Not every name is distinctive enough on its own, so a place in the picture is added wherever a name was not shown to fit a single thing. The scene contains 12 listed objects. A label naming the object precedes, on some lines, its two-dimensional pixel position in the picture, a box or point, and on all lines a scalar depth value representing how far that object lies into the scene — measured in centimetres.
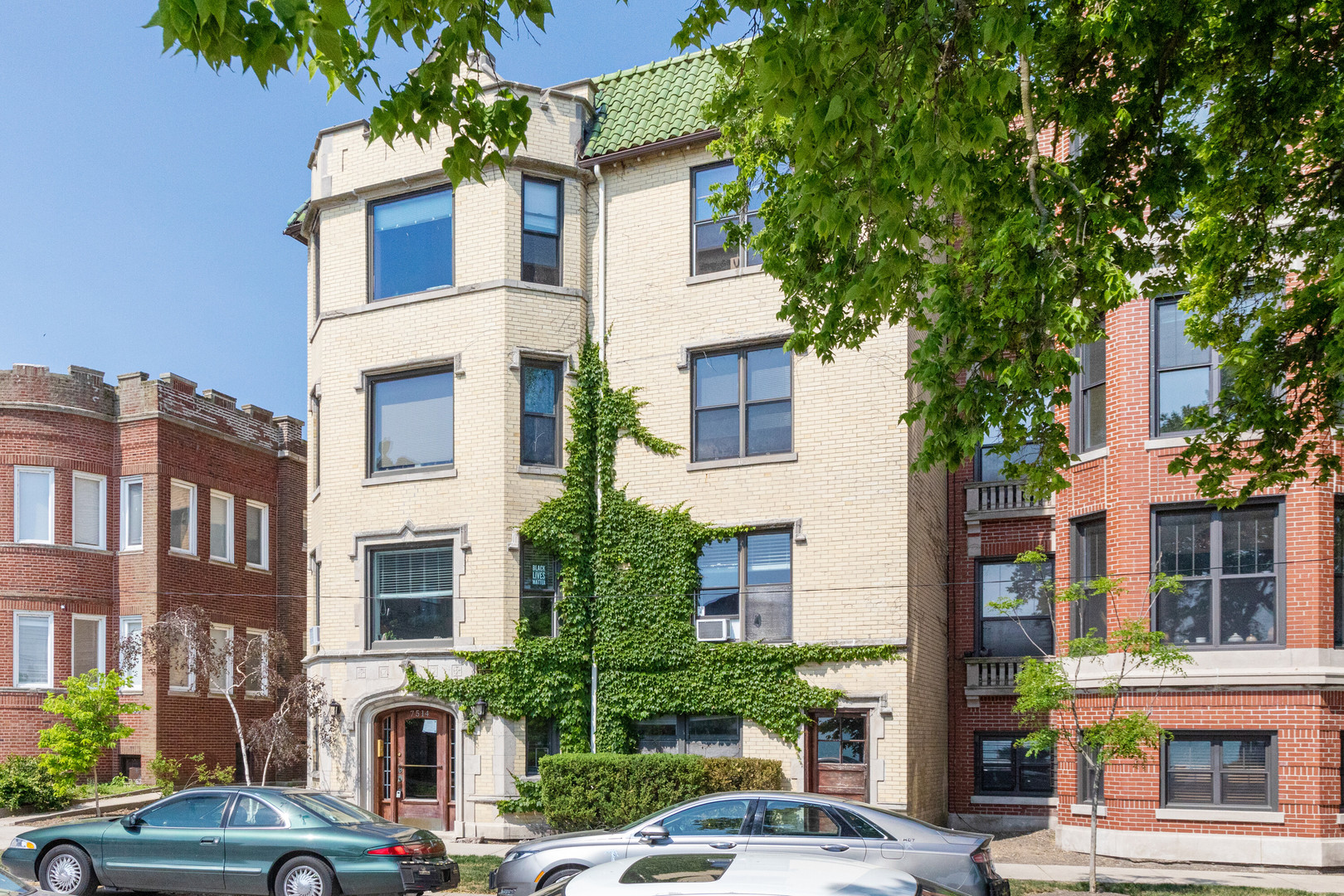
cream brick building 1977
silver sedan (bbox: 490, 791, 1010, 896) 1134
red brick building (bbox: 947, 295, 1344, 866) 1692
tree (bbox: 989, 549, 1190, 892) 1468
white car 509
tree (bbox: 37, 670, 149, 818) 2331
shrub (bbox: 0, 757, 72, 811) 2333
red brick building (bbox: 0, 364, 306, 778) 2670
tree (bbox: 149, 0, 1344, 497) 789
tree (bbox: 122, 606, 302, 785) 2267
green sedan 1297
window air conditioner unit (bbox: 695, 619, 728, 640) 2036
